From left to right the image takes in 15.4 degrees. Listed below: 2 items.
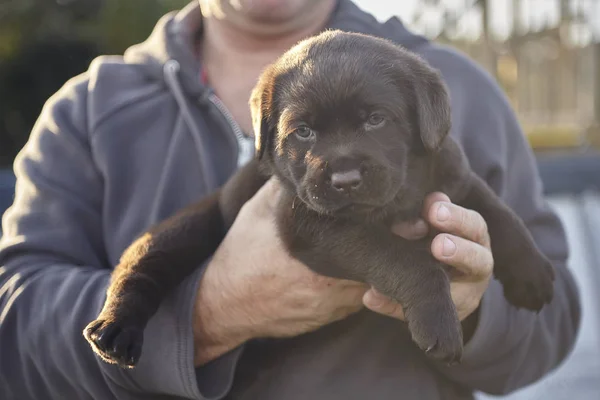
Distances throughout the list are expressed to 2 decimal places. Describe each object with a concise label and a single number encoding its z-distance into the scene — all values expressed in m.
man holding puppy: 1.36
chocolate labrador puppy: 1.30
